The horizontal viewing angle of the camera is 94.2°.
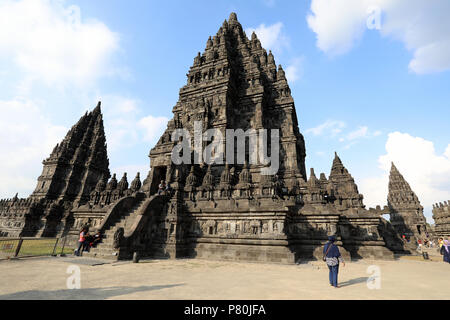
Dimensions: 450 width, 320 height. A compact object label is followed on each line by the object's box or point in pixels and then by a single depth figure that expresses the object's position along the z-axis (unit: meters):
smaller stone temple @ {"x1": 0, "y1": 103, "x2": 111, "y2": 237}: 32.72
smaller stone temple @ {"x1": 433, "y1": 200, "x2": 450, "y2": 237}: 29.66
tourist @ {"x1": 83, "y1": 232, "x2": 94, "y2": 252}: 11.87
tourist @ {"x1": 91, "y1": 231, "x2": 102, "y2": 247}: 12.09
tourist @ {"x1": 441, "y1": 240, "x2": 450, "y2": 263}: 12.31
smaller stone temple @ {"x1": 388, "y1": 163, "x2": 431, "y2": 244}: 39.93
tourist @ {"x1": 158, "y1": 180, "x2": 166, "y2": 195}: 16.18
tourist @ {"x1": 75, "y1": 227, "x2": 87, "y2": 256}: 11.57
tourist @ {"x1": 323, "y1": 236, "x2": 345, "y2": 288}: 6.07
